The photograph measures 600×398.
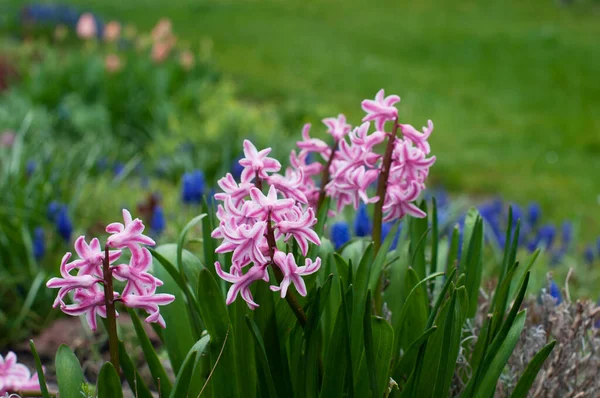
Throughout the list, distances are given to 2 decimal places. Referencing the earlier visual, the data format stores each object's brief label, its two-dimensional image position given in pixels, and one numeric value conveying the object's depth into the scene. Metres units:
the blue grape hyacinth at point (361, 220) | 2.68
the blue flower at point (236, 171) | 3.95
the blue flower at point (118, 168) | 4.67
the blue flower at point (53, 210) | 3.46
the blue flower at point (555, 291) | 2.40
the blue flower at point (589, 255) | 3.93
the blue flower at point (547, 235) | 4.05
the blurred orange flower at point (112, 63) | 6.51
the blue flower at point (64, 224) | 3.23
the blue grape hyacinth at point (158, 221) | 3.28
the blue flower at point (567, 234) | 4.21
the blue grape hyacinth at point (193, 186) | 3.44
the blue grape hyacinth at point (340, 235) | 2.42
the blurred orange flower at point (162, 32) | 6.98
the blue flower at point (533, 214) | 4.31
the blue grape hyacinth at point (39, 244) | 3.24
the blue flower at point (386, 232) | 2.70
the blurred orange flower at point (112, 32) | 6.96
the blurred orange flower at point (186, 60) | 7.05
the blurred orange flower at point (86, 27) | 6.98
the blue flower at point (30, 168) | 3.97
